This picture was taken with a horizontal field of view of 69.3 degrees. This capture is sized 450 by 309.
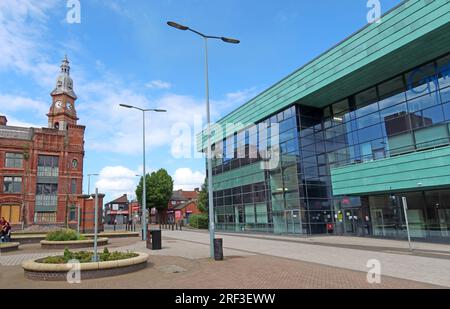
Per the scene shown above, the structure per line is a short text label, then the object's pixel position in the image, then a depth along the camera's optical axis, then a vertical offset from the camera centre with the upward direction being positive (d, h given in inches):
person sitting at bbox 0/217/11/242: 885.9 -27.5
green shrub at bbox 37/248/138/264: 431.5 -53.9
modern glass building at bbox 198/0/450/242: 808.9 +223.5
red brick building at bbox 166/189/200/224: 2864.7 +78.4
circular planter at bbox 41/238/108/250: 810.2 -62.1
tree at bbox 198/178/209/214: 2055.1 +83.7
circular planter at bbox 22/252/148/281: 388.2 -62.1
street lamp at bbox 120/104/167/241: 1040.2 +223.9
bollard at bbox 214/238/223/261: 550.9 -65.2
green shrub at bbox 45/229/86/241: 845.8 -43.2
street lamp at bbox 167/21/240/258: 573.0 +183.9
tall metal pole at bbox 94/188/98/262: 438.7 +0.7
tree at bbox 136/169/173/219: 2775.6 +216.7
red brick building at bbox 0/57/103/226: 1670.8 +248.7
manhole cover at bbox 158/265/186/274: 443.5 -76.5
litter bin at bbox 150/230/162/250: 751.7 -57.4
